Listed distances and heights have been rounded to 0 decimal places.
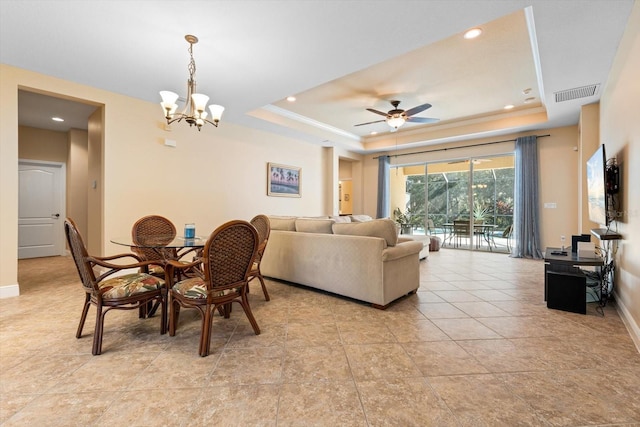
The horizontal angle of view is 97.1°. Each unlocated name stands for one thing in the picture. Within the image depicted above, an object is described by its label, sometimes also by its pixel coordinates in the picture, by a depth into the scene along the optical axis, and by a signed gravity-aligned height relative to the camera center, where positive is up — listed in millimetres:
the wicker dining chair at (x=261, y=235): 3033 -246
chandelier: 2768 +1100
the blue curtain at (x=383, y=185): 8125 +845
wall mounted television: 2748 +292
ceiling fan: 4708 +1682
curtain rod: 6245 +1662
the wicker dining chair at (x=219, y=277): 1987 -478
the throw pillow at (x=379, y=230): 2964 -166
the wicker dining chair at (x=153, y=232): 2997 -212
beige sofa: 2914 -508
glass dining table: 2338 -260
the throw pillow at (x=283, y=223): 3869 -127
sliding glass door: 6789 +354
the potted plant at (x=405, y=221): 8109 -198
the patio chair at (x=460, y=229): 7117 -389
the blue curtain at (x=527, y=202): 5855 +259
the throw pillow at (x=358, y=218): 5494 -79
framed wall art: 6126 +769
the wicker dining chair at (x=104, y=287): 2004 -556
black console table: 2762 -693
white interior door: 5766 +100
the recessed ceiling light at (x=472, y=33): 2875 +1880
